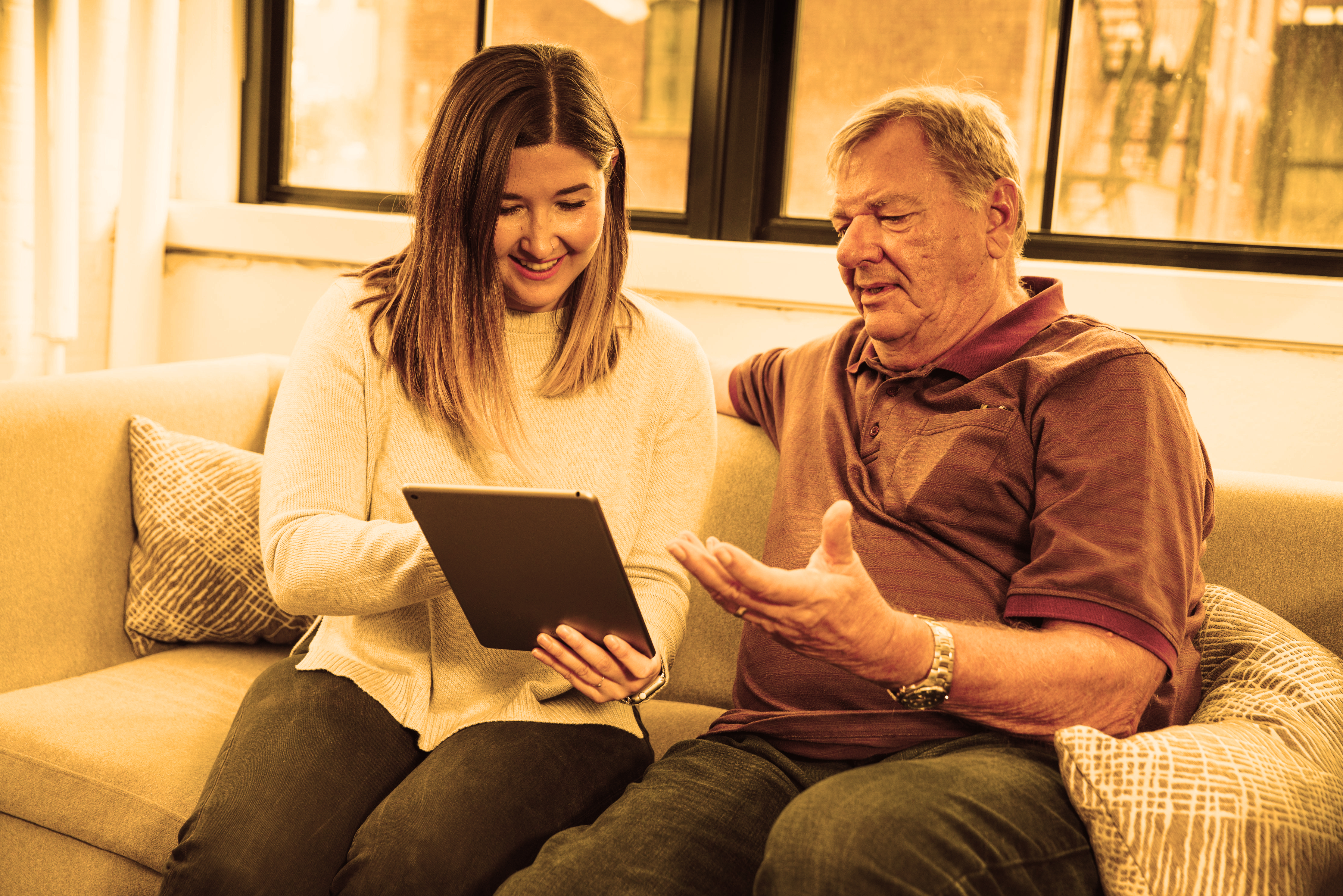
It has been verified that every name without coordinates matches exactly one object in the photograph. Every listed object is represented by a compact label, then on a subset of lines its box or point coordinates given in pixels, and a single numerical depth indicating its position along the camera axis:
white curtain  2.15
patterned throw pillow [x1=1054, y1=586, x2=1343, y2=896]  0.97
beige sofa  1.38
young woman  1.14
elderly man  0.97
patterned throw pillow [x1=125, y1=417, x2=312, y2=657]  1.74
